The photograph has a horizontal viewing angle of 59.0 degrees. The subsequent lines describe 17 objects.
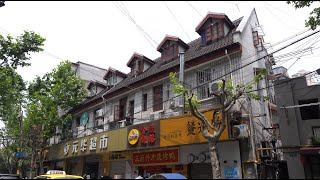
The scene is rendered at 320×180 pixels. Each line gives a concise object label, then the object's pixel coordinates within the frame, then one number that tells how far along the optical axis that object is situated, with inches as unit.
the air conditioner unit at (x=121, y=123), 804.0
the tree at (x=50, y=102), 960.3
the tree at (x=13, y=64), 754.8
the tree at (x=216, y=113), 435.9
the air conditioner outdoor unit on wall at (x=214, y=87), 519.8
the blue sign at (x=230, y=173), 502.3
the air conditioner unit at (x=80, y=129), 996.3
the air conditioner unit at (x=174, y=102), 635.8
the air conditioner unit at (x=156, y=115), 697.8
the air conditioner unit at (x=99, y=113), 926.4
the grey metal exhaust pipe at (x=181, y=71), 605.1
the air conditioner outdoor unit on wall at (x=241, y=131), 477.7
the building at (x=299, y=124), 486.6
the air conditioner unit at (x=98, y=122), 907.8
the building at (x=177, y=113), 534.3
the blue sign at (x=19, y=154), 965.1
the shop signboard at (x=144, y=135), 609.0
